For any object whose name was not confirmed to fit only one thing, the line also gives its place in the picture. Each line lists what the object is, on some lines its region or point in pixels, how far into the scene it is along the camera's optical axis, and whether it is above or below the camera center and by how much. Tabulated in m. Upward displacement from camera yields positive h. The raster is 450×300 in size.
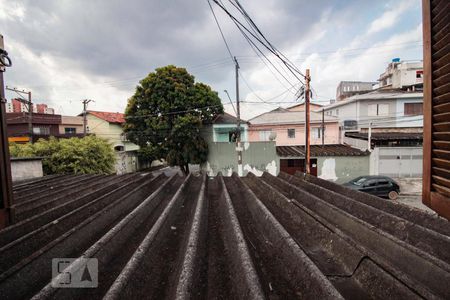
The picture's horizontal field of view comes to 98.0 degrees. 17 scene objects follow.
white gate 14.51 -1.90
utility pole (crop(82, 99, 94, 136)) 21.69 +4.63
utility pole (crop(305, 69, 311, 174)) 8.30 +0.94
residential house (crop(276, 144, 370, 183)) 14.98 -1.98
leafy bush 11.56 -0.48
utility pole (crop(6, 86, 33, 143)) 17.06 +3.98
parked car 11.65 -2.94
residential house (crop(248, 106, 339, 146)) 20.98 +0.95
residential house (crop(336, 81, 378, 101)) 36.25 +9.67
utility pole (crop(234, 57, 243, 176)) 13.19 +1.80
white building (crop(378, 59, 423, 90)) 24.77 +7.97
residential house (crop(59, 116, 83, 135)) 26.69 +2.77
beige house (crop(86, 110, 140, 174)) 26.44 +2.09
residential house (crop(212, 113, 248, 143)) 19.08 +1.16
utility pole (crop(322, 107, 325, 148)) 19.52 +1.16
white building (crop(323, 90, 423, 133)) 21.37 +2.75
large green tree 15.24 +2.16
